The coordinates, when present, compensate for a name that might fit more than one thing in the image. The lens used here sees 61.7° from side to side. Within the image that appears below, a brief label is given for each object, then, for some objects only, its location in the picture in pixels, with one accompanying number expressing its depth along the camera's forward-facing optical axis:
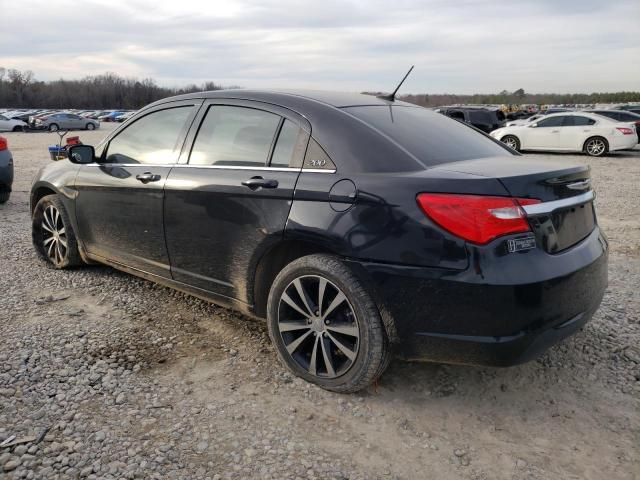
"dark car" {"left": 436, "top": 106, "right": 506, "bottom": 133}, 20.83
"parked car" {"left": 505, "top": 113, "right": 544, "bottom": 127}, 19.06
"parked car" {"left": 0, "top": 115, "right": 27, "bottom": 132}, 37.38
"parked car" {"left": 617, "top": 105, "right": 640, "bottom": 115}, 23.58
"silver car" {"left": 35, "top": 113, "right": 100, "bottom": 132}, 41.46
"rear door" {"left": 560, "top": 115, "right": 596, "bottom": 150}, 17.16
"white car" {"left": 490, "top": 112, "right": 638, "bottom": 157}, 16.81
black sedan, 2.43
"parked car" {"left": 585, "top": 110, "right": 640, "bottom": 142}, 18.38
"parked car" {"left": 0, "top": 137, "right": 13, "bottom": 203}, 7.88
